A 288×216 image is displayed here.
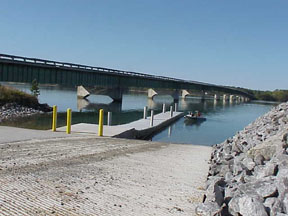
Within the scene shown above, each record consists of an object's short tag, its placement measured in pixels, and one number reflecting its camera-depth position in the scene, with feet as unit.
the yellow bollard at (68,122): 49.05
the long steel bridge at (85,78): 121.90
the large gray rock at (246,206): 13.70
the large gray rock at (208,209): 15.34
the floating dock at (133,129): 54.85
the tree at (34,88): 129.08
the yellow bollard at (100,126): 49.70
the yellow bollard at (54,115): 50.10
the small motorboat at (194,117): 127.88
